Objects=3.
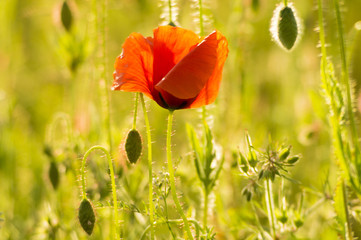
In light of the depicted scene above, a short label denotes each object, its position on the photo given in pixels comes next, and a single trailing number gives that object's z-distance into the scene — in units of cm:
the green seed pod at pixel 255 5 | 161
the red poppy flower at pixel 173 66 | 138
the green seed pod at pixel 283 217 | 143
